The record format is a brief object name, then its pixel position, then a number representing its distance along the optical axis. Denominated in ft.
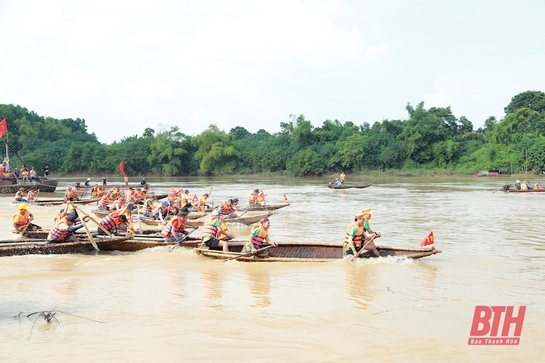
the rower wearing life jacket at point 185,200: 68.05
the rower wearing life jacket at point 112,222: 43.04
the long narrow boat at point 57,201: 85.15
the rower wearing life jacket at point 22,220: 45.32
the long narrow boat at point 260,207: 71.56
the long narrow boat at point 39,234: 45.25
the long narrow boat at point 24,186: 109.50
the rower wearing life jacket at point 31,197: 86.43
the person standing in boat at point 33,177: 115.65
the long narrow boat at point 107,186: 117.60
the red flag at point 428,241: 36.42
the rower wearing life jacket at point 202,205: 68.23
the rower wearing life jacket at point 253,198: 74.79
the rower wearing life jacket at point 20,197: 84.07
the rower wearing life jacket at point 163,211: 61.15
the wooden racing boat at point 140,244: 41.65
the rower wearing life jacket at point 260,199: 75.31
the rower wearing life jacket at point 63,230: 39.68
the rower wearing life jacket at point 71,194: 79.22
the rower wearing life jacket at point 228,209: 61.21
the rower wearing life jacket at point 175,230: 42.50
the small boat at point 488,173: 182.72
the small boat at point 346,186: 128.82
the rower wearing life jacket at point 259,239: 37.17
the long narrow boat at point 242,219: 58.65
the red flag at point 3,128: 116.86
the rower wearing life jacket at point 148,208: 63.32
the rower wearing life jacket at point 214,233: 38.99
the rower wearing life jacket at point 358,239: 36.76
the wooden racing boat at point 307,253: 36.58
